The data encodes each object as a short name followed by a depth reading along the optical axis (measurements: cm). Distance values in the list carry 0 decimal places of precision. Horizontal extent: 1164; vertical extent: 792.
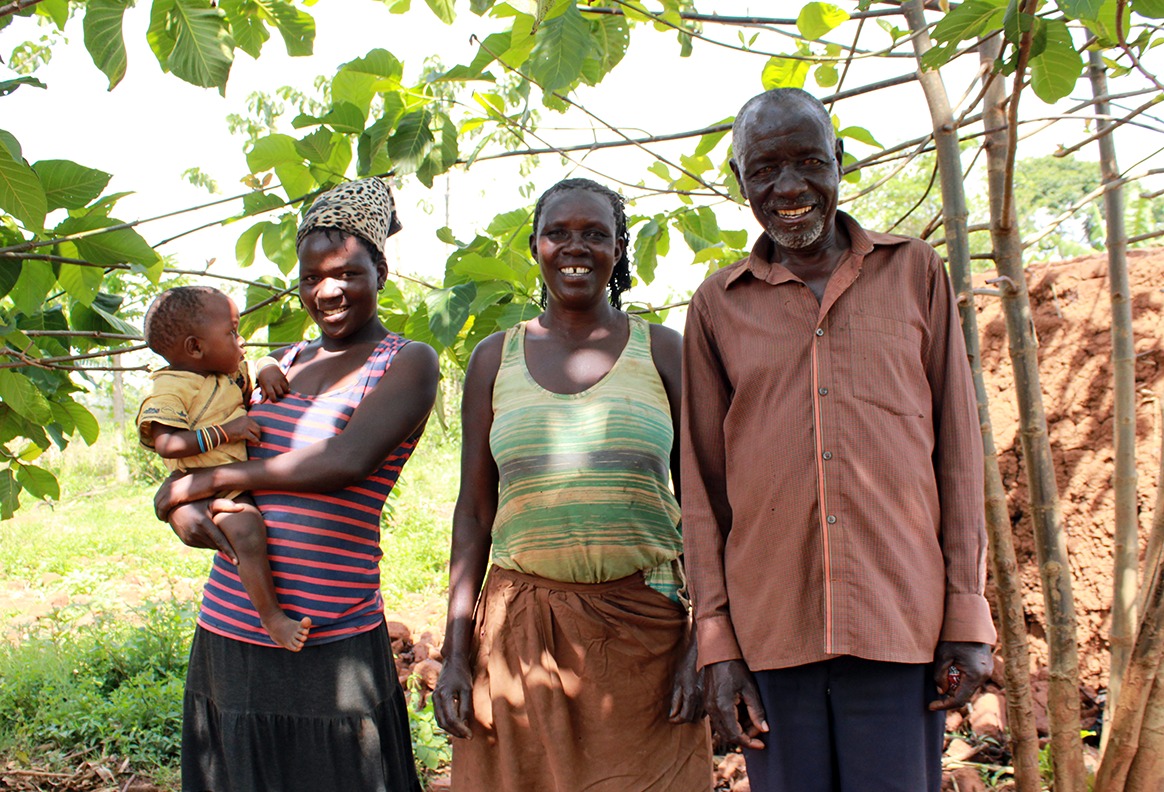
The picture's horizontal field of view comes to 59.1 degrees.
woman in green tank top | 183
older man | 147
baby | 185
